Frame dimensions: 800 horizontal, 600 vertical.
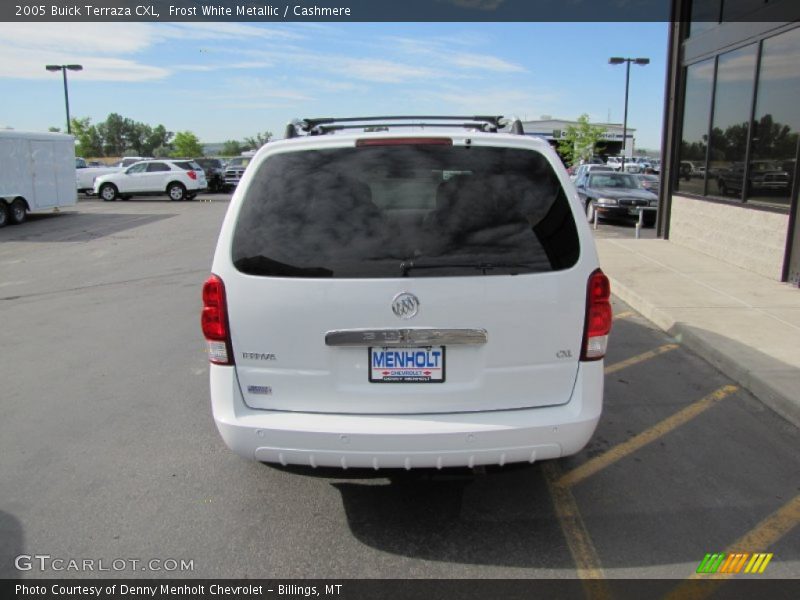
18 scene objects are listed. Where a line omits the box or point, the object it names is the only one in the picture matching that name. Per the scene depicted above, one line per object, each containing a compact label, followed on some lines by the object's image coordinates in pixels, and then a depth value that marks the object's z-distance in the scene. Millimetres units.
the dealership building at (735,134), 8977
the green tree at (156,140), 111625
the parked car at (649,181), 24702
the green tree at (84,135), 72188
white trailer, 18484
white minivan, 2949
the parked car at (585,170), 20531
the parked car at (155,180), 28891
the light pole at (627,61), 38125
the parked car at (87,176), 31500
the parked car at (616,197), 17828
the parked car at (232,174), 33750
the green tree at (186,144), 78875
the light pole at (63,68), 36531
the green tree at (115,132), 110306
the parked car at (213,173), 34281
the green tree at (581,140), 50500
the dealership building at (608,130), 76312
